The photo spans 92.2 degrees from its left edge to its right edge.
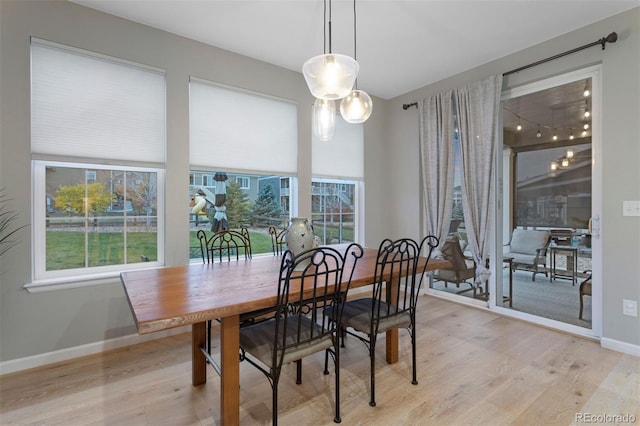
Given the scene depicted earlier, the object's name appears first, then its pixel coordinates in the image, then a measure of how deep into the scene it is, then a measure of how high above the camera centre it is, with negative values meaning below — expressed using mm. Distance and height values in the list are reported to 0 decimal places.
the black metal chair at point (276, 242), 3152 -319
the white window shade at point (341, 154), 4020 +795
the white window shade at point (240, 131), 3119 +896
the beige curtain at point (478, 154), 3406 +663
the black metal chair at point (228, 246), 2179 -350
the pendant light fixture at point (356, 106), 2445 +849
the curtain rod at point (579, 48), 2609 +1495
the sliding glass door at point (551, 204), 2910 +81
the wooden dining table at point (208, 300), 1324 -425
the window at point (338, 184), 4071 +391
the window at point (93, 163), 2420 +414
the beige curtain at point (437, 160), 3842 +673
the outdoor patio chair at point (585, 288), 2933 -736
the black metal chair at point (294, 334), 1565 -698
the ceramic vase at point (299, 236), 2129 -168
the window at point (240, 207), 3217 +57
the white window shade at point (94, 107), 2396 +889
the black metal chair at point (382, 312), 1962 -694
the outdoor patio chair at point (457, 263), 3877 -659
